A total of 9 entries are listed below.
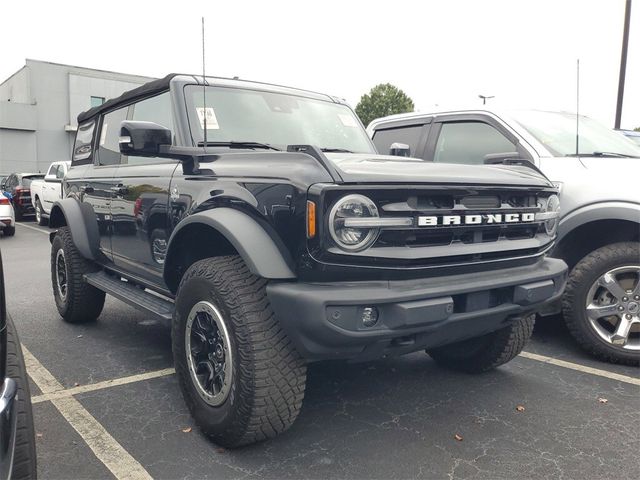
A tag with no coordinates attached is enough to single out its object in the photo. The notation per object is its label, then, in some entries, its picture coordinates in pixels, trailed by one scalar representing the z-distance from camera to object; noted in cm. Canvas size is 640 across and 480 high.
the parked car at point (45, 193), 1441
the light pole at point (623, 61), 1141
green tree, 4497
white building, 3306
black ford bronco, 235
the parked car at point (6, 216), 1227
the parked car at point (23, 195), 1717
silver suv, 400
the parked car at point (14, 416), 154
